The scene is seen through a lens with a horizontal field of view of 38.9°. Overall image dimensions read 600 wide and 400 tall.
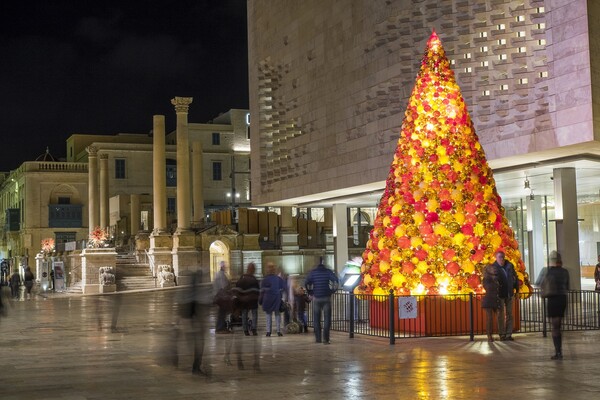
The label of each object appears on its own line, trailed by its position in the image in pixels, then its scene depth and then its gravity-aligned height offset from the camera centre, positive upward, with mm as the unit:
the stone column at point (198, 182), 59156 +5642
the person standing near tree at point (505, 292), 17094 -740
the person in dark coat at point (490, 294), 16828 -765
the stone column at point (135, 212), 65500 +3977
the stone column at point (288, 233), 52156 +1717
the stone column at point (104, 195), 63844 +5232
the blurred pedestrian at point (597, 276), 27609 -744
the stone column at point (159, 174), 52469 +5471
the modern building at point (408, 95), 25500 +5814
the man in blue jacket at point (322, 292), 17266 -673
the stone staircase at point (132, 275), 48719 -709
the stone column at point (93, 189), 62825 +5614
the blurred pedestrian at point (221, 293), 16781 -625
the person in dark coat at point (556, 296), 14055 -711
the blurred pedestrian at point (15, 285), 41353 -935
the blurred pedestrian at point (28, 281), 41812 -761
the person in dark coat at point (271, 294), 19125 -756
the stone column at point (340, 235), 43431 +1219
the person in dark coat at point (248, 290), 17281 -594
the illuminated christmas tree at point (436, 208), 18156 +1050
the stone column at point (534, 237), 35531 +752
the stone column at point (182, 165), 51656 +5895
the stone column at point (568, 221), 28250 +1097
